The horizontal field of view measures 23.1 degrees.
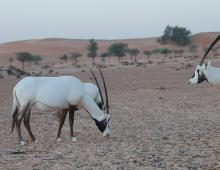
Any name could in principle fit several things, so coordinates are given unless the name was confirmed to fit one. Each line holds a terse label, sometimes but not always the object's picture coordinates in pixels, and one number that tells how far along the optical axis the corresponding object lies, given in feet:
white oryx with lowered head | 34.96
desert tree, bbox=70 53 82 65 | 288.57
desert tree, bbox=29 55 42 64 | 259.92
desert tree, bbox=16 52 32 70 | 238.68
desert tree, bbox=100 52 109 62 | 297.06
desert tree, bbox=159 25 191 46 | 384.06
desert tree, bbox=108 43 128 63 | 285.02
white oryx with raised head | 40.88
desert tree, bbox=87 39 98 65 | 310.04
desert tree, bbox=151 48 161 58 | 335.06
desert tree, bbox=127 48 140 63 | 299.79
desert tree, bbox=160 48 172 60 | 293.80
